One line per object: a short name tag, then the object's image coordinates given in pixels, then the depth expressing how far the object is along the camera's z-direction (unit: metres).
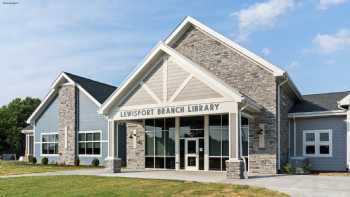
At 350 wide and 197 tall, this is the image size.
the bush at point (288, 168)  19.55
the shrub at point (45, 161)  30.64
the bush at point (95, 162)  28.22
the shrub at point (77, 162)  29.61
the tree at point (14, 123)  57.66
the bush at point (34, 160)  32.03
